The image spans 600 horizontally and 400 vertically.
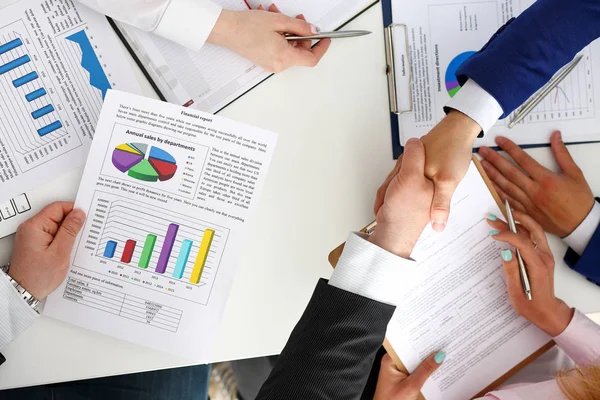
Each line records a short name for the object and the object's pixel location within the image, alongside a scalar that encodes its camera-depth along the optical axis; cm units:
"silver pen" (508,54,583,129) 85
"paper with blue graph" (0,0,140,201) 79
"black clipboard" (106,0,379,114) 81
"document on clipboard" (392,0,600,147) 85
